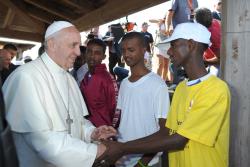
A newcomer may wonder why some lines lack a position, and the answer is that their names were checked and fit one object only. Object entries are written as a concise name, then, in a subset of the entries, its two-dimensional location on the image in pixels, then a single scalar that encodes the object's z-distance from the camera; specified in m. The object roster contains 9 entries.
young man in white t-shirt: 1.71
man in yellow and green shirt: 1.31
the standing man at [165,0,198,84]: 3.65
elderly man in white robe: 1.34
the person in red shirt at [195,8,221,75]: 2.79
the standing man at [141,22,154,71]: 3.58
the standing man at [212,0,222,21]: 3.35
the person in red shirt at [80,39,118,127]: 2.34
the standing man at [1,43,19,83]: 3.36
